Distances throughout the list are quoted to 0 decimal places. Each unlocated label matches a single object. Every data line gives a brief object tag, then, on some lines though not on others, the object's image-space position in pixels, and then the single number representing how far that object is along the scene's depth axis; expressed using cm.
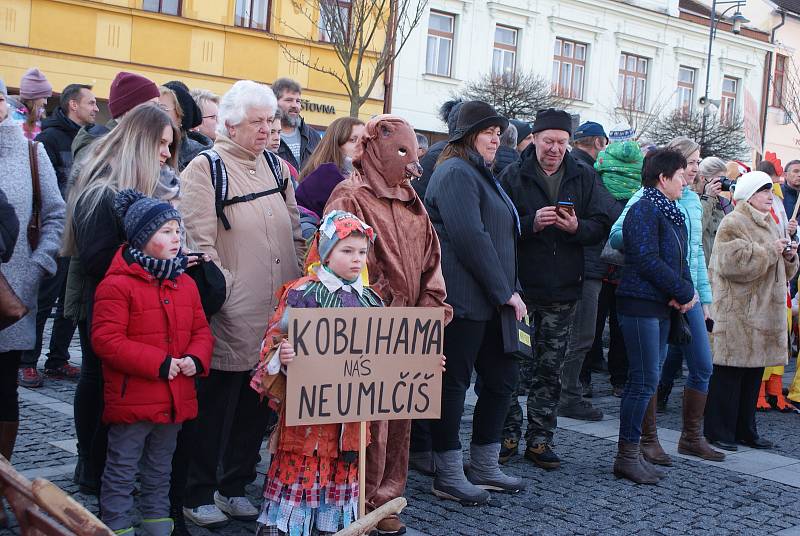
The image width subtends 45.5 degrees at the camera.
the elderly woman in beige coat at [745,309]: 715
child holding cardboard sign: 428
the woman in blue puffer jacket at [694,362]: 643
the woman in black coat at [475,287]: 535
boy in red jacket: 411
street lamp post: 3012
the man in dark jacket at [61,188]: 746
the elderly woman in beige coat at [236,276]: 465
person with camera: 938
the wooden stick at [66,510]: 269
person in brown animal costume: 482
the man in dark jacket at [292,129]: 750
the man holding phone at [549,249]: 619
